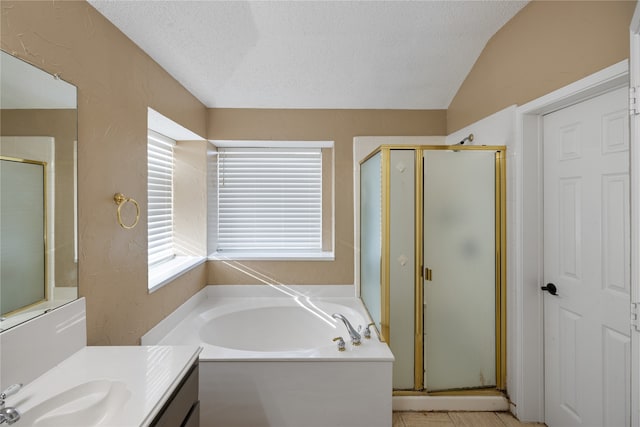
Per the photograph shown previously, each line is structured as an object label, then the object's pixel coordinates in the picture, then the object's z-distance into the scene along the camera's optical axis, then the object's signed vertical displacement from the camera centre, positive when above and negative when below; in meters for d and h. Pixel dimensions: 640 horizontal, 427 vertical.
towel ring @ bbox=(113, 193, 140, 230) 1.48 +0.07
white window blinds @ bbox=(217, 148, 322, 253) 2.99 +0.14
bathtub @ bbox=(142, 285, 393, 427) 1.68 -1.00
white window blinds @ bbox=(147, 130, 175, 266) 2.39 +0.14
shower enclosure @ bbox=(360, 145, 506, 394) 1.91 -0.36
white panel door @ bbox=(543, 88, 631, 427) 1.38 -0.26
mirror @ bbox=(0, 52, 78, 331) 0.98 +0.08
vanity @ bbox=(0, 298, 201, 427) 0.91 -0.58
